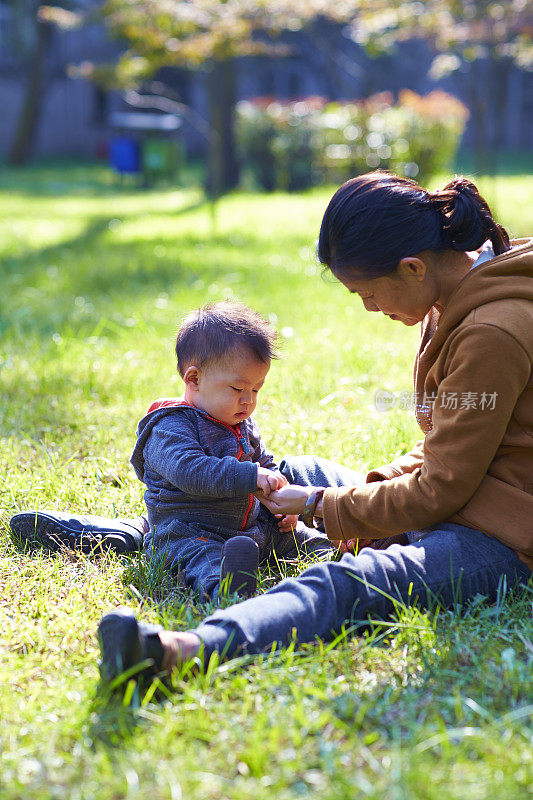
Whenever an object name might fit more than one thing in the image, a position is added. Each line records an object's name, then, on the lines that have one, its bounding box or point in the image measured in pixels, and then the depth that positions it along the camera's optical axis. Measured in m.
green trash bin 16.73
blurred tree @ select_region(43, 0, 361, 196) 9.66
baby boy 2.47
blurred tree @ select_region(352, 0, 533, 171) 9.13
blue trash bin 17.41
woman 2.14
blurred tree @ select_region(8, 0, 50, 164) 20.94
